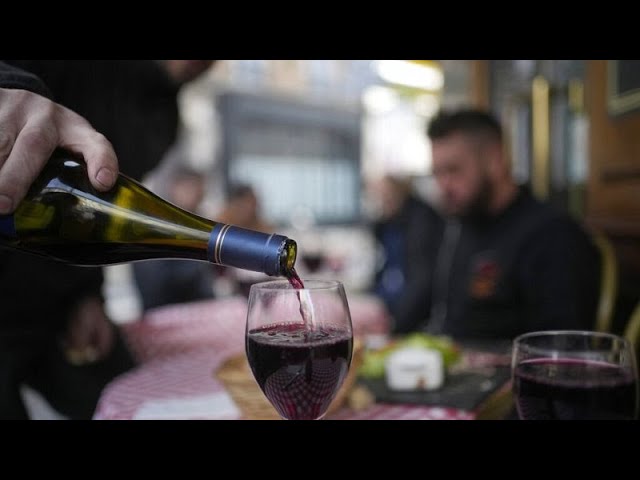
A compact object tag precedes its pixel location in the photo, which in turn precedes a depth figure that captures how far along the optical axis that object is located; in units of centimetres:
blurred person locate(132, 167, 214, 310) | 299
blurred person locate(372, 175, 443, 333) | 380
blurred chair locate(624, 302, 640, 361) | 131
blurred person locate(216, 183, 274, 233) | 315
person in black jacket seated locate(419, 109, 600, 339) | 180
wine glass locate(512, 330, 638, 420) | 62
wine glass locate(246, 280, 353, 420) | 60
